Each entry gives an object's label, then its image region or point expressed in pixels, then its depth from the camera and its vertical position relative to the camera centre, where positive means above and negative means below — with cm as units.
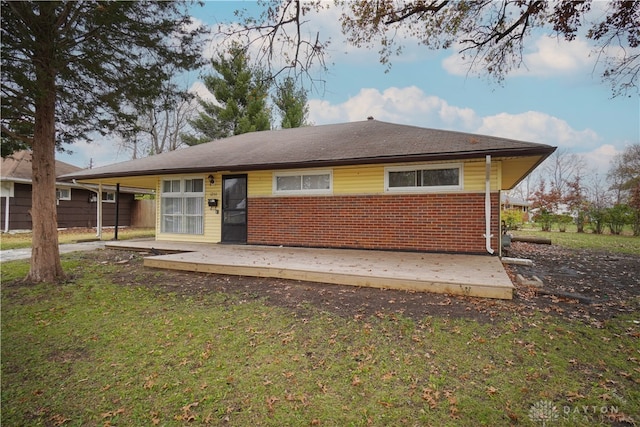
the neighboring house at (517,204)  4274 +136
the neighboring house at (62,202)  1485 +57
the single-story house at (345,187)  729 +71
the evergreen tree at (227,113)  2291 +729
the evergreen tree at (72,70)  484 +241
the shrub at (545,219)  2044 -30
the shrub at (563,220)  2107 -37
